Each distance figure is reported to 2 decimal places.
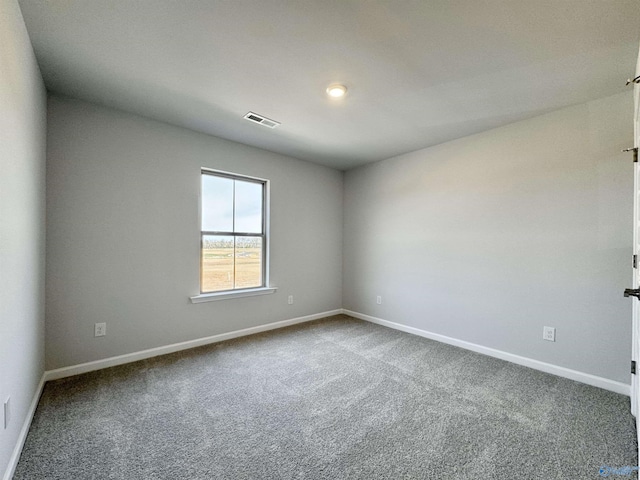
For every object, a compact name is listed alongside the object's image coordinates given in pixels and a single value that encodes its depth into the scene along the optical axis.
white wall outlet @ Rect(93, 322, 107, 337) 2.61
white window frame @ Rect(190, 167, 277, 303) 3.27
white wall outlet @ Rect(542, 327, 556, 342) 2.62
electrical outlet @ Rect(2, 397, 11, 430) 1.34
